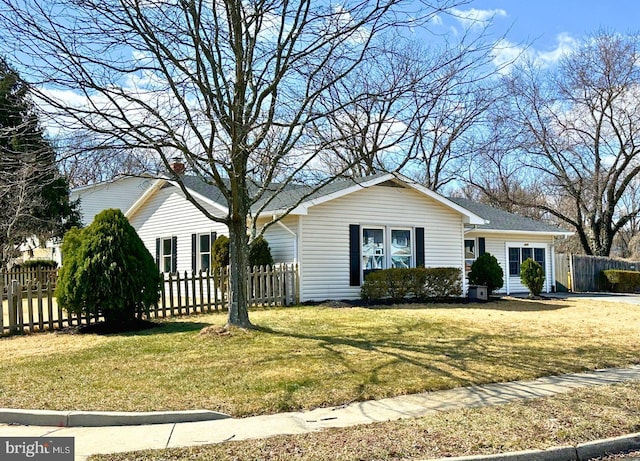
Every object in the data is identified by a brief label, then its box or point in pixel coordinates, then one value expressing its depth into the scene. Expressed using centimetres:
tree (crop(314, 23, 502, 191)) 973
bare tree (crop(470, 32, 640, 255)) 3216
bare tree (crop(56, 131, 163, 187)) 937
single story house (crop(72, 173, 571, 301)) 1750
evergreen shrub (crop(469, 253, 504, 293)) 2061
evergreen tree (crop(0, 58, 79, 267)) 926
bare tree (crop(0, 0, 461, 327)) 930
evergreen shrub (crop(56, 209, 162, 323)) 1183
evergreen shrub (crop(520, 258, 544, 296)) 2216
